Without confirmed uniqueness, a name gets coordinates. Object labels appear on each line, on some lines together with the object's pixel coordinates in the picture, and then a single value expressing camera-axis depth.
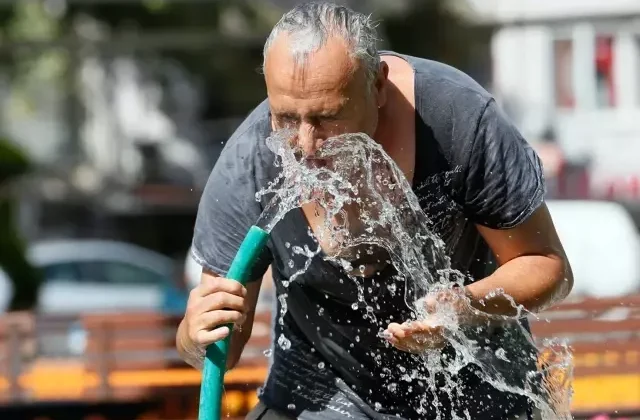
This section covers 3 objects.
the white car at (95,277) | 27.64
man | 4.95
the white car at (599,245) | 20.77
